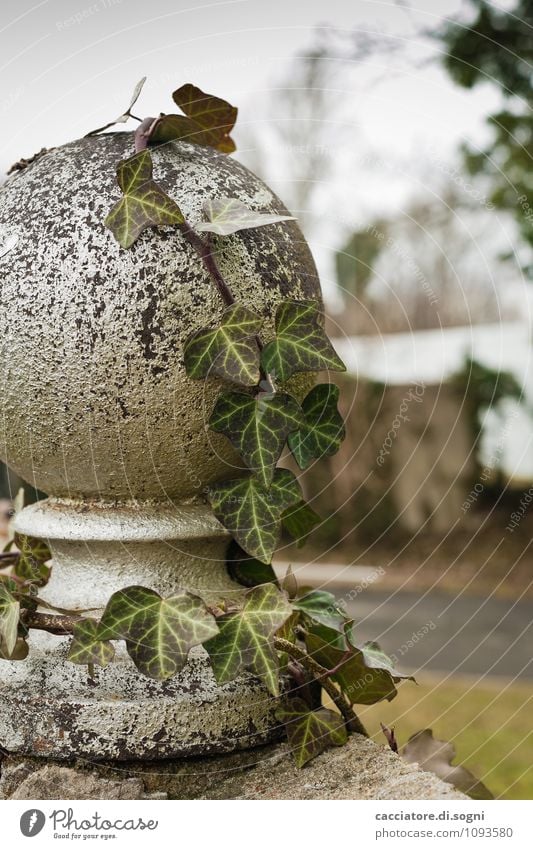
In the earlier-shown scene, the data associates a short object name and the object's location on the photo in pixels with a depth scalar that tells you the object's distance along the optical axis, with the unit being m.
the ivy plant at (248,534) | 0.91
